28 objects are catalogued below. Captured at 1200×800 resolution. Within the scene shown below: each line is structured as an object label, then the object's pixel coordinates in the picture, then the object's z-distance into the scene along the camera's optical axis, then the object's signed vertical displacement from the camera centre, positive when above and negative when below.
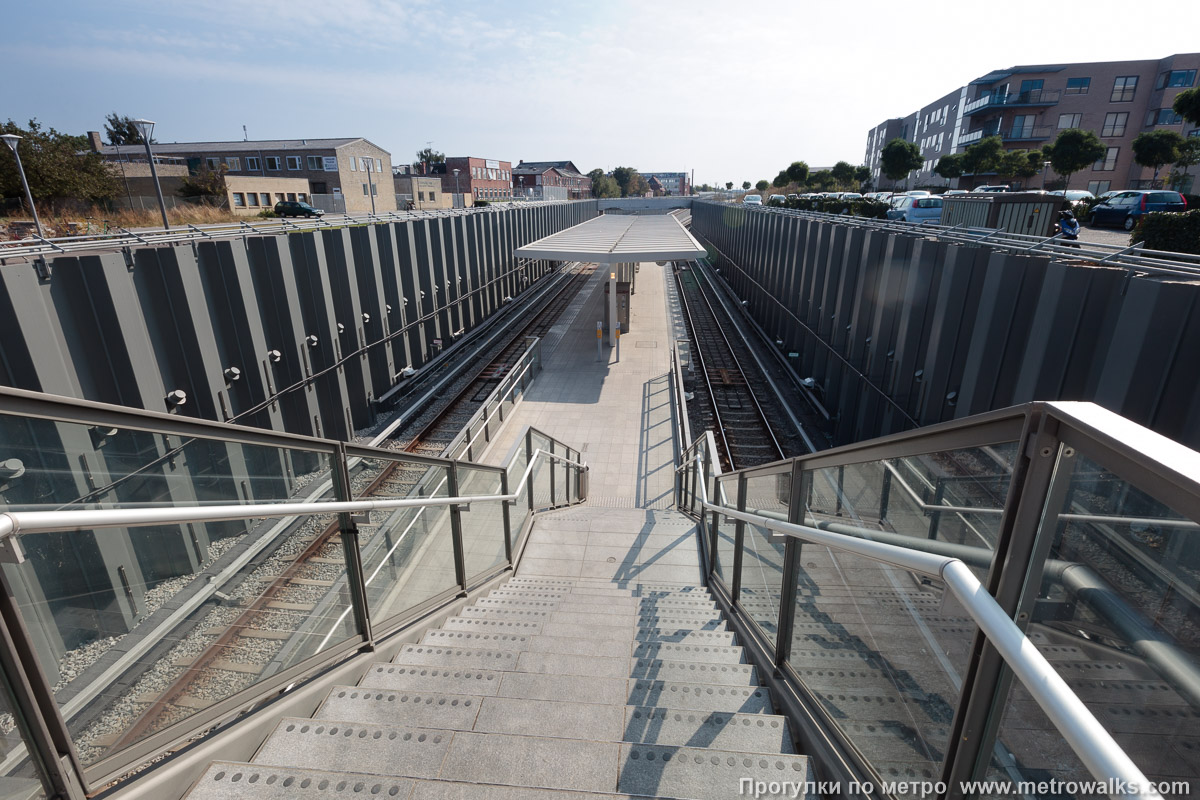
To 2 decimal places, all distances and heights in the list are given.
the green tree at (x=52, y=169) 24.88 +1.05
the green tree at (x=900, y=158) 42.34 +2.32
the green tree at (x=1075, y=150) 30.09 +2.01
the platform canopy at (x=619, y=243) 18.39 -1.95
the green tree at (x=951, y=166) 40.56 +1.72
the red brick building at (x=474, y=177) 73.94 +1.97
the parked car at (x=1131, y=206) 18.91 -0.47
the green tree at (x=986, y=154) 37.41 +2.28
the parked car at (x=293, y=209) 31.08 -0.77
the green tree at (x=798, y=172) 55.25 +1.82
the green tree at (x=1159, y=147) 28.41 +2.03
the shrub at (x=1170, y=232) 10.55 -0.73
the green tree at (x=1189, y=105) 22.20 +3.13
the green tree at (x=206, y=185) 35.59 +0.52
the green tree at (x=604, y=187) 109.56 +1.03
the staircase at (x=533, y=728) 2.11 -2.19
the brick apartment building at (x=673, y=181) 156.00 +2.89
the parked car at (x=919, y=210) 24.93 -0.75
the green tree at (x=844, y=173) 53.81 +1.66
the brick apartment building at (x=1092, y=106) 40.91 +6.06
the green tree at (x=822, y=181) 56.06 +1.02
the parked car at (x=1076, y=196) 25.46 -0.19
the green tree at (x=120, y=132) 67.94 +6.86
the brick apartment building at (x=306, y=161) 47.81 +2.63
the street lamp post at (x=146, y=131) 13.59 +1.43
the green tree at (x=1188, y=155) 28.52 +1.67
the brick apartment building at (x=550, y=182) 81.25 +1.80
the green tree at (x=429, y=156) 105.27 +6.47
